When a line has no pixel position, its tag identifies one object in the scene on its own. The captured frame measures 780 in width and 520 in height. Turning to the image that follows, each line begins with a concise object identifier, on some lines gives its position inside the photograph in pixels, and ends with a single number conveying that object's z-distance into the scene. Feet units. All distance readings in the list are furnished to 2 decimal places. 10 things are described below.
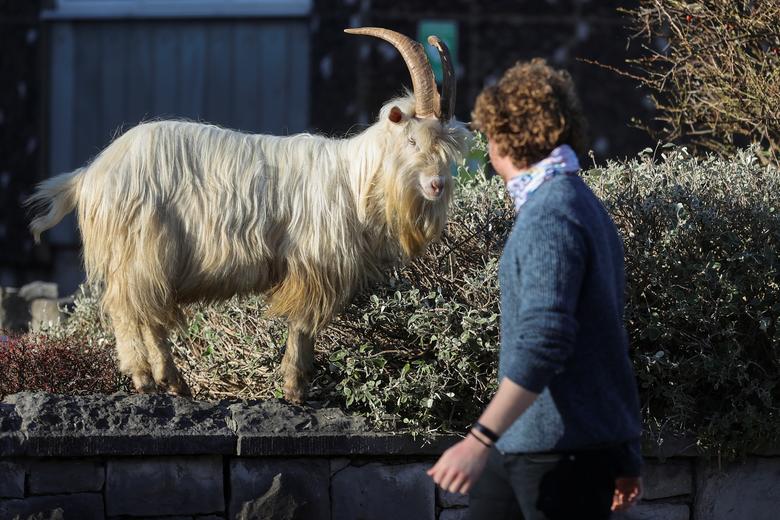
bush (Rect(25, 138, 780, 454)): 30.37
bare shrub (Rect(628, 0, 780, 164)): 37.37
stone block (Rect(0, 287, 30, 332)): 47.44
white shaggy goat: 29.43
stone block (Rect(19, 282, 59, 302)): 48.19
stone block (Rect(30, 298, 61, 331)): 45.02
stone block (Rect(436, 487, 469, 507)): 30.76
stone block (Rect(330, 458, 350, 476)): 30.04
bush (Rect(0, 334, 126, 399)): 32.86
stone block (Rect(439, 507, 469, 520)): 30.78
